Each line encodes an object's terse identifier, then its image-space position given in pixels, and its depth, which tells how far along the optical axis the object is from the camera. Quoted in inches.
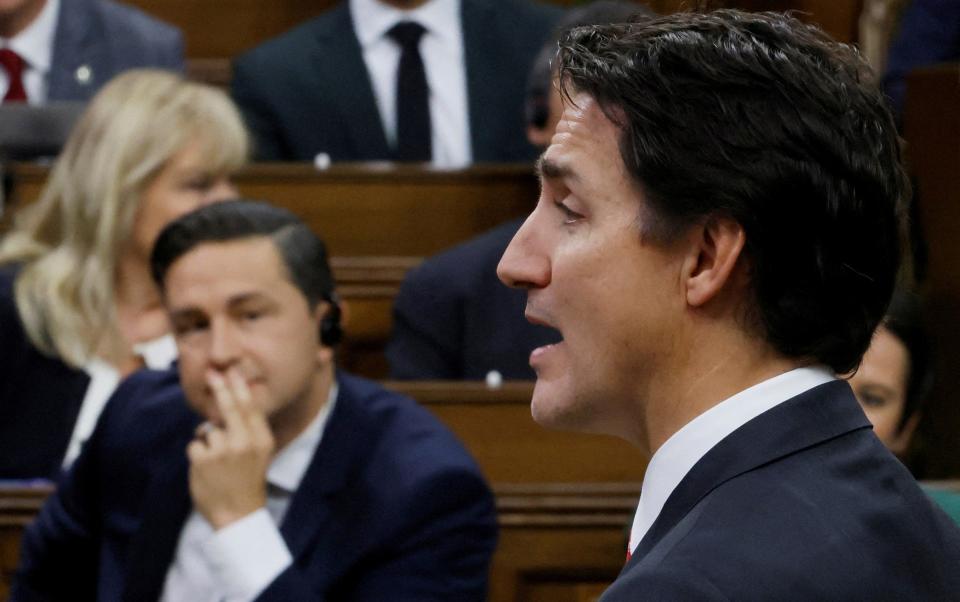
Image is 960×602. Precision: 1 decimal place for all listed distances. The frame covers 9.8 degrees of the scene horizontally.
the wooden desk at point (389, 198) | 244.7
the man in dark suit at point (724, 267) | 162.9
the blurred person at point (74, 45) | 266.6
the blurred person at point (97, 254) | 221.7
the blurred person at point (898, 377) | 213.6
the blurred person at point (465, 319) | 223.4
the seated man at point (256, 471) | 198.3
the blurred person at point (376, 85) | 262.7
